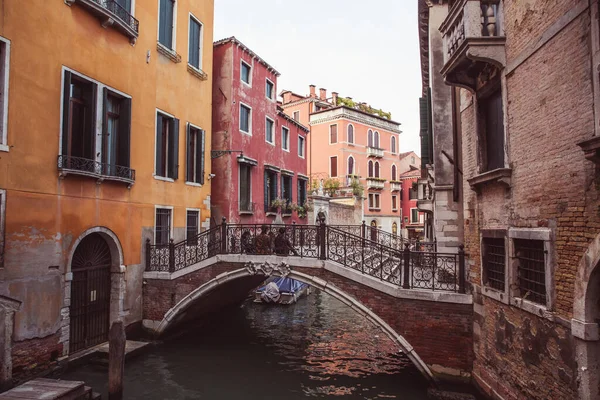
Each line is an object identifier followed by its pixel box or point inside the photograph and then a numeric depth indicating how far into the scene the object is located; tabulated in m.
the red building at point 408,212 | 37.22
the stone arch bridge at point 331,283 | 7.96
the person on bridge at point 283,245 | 10.00
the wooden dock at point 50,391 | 6.22
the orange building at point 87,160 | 7.49
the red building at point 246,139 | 15.05
